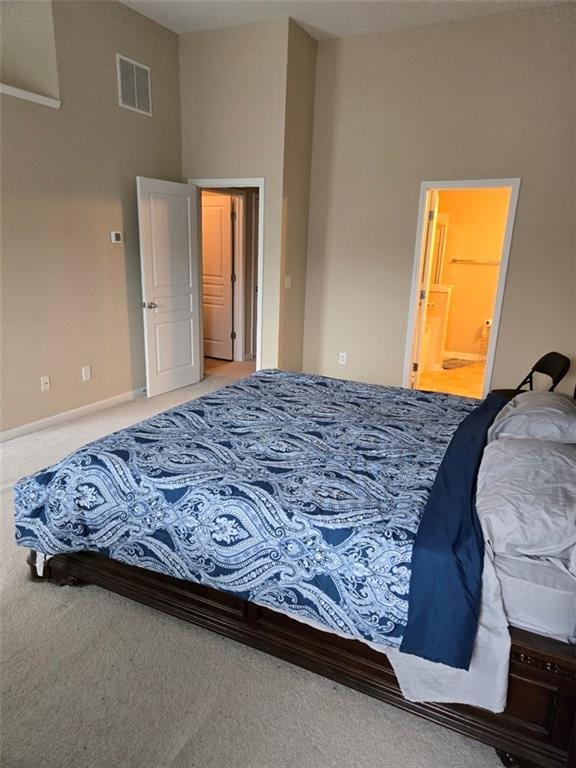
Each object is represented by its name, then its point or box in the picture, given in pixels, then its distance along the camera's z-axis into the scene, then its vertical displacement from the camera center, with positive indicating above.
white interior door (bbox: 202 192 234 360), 5.75 -0.28
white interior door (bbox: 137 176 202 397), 4.30 -0.32
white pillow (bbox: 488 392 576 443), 1.98 -0.66
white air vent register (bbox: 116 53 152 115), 3.95 +1.32
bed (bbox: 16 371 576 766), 1.38 -0.93
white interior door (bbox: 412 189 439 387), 4.39 -0.11
